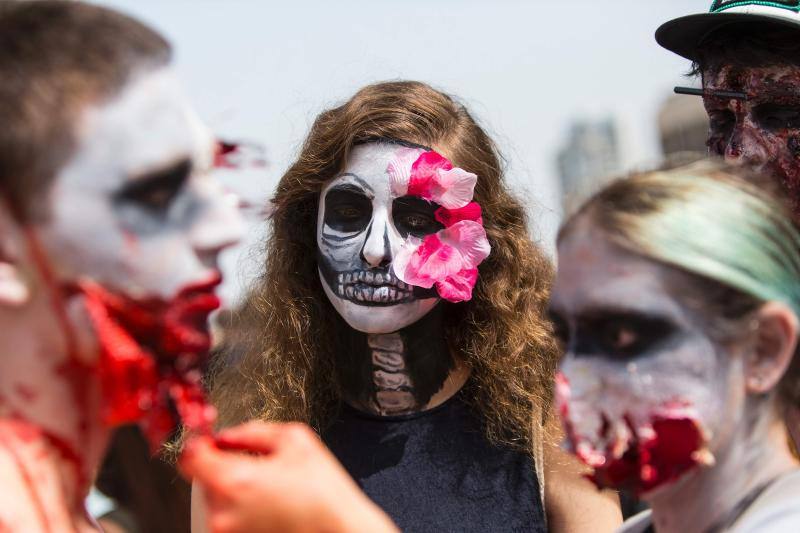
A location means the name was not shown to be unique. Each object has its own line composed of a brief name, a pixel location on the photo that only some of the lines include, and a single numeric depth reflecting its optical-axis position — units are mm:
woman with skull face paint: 2891
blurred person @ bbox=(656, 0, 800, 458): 2947
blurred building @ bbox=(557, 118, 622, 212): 38469
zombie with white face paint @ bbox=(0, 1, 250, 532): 1564
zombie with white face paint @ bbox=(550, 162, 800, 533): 1776
